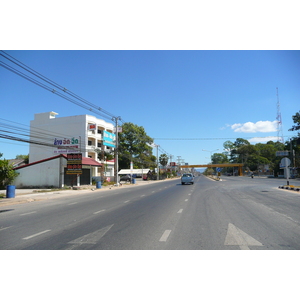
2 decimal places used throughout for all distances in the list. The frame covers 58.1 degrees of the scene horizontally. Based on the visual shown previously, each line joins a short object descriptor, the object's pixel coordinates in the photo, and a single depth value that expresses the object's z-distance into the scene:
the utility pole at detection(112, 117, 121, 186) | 43.65
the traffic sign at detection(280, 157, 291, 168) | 23.76
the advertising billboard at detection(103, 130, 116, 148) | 46.97
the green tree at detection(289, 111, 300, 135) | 51.47
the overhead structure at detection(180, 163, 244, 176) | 115.96
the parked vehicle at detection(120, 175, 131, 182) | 64.18
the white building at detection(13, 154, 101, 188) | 36.44
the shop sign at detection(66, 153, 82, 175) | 34.22
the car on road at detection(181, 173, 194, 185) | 42.53
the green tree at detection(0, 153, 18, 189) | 29.44
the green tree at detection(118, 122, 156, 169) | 79.67
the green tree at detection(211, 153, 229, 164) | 185.00
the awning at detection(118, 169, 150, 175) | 68.10
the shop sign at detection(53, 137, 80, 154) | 38.03
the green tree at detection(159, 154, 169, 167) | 116.56
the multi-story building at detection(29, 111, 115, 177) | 56.84
